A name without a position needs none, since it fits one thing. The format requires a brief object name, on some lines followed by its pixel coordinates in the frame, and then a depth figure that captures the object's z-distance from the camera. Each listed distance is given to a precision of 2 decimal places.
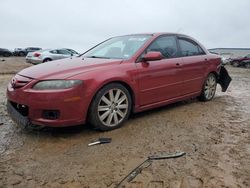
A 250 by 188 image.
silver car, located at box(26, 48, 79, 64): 13.20
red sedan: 2.53
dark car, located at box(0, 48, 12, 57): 25.93
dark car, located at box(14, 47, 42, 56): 27.78
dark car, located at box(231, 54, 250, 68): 18.26
